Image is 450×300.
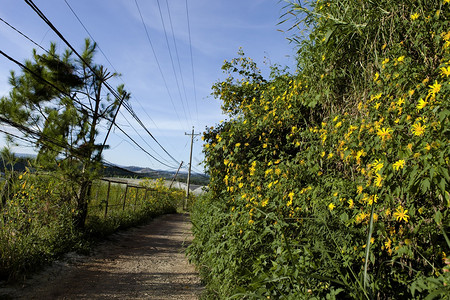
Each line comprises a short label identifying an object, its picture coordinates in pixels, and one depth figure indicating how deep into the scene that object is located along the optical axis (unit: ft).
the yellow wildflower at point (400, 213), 5.11
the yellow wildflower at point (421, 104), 5.15
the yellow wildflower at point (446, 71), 4.92
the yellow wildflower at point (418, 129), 4.92
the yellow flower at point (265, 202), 8.71
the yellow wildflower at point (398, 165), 4.88
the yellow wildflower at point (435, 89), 5.00
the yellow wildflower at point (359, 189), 6.10
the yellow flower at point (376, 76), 7.01
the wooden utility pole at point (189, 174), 76.79
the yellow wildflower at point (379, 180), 5.39
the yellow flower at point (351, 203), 6.23
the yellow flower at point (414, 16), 6.53
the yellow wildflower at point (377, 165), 5.34
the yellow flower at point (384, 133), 5.59
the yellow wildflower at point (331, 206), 6.45
